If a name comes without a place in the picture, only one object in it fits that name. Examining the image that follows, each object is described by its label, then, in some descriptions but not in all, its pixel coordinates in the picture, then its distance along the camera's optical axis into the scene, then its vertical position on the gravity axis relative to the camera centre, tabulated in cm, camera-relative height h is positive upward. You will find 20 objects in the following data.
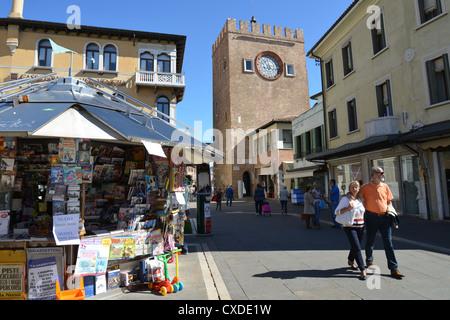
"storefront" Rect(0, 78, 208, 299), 416 +3
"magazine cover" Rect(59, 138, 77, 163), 439 +65
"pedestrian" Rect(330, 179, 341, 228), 1052 -37
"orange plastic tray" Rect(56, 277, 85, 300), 399 -144
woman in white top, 503 -63
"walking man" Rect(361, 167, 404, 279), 486 -55
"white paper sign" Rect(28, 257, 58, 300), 405 -122
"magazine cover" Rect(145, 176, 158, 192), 591 +14
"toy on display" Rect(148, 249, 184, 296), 440 -151
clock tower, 3581 +1329
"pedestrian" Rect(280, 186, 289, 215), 1574 -63
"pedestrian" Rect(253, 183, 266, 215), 1509 -52
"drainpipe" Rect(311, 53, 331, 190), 1896 +410
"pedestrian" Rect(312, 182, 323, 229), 1055 -59
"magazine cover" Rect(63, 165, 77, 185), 435 +27
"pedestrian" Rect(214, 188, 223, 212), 1984 -60
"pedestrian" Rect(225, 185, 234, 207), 2329 -39
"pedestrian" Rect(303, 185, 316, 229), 1044 -78
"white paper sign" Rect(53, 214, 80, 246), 414 -53
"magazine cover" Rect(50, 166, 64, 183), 428 +29
